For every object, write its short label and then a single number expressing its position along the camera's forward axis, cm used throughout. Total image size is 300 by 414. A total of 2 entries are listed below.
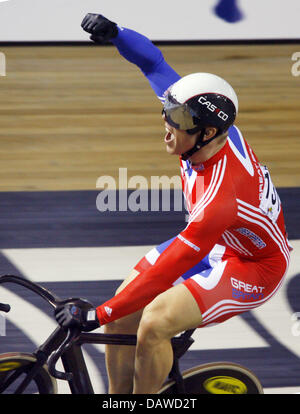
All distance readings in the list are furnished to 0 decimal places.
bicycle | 616
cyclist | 626
